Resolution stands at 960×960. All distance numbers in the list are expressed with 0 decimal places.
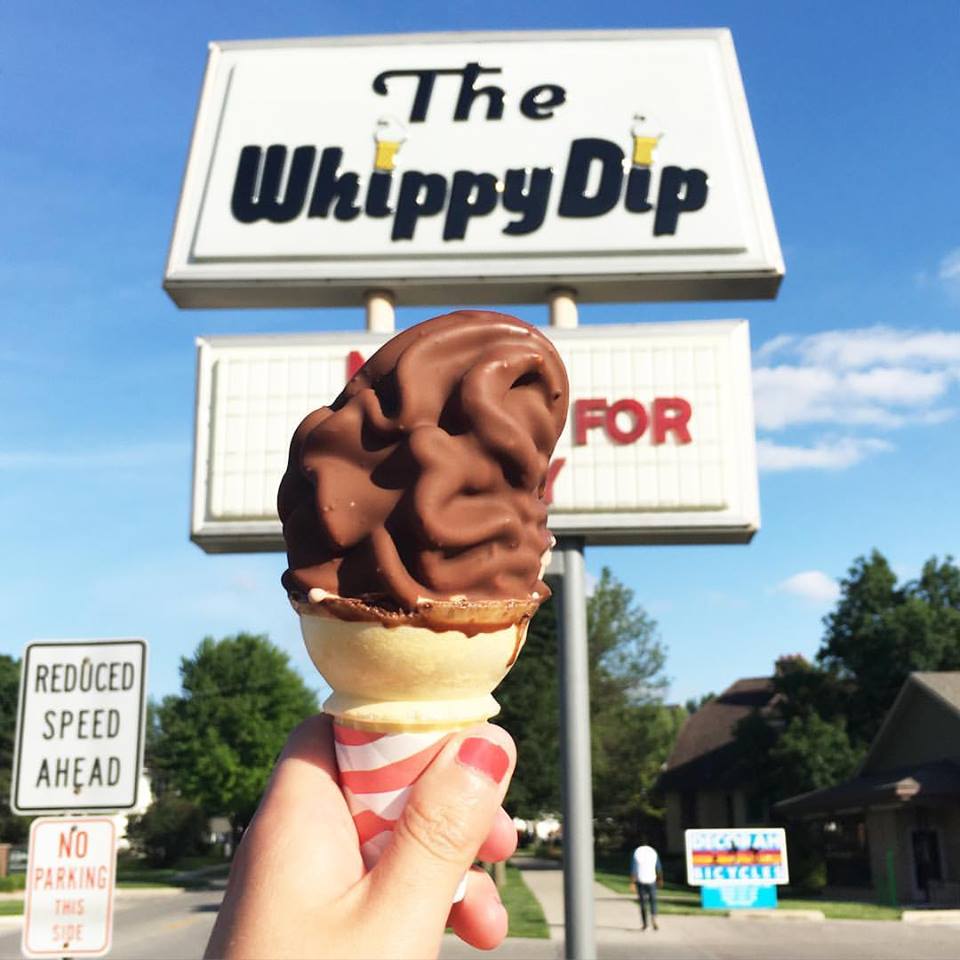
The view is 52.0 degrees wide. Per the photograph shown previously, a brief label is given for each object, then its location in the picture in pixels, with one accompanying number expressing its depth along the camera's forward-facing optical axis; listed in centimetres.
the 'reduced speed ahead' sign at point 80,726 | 493
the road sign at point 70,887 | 473
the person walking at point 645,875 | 1841
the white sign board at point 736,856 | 2047
